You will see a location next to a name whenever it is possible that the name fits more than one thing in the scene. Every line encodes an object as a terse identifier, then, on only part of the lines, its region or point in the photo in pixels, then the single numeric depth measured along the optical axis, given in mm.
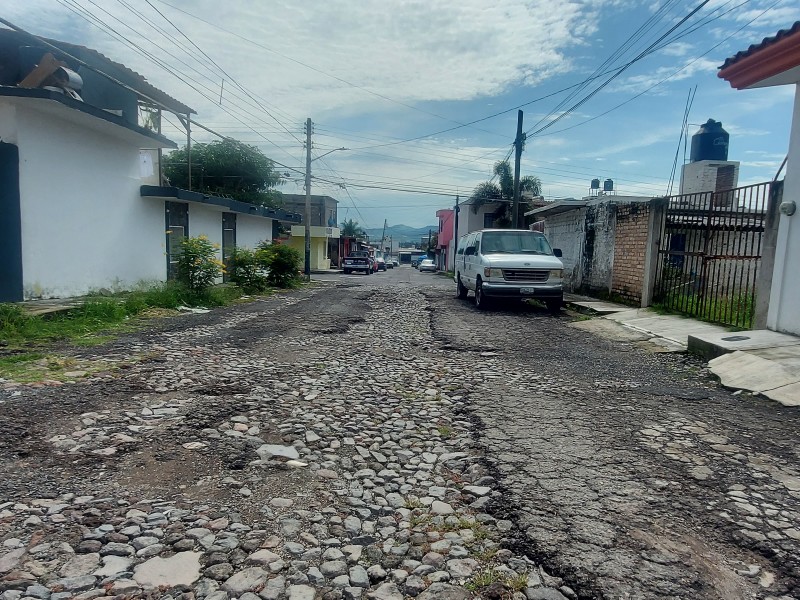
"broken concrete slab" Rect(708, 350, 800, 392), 5179
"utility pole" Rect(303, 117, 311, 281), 29516
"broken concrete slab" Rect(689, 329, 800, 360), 6410
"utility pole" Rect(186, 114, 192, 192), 16109
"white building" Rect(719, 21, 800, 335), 6648
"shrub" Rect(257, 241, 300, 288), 19203
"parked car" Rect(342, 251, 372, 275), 42219
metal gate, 8453
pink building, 53900
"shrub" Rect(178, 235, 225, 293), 12383
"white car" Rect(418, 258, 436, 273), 59666
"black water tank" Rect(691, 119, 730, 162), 16531
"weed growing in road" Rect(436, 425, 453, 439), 3957
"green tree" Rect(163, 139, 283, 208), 31656
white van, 11648
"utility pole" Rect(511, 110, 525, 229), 21672
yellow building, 42156
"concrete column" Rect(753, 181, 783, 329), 7262
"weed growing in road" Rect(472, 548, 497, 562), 2414
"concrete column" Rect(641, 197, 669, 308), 10906
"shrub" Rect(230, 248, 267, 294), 16531
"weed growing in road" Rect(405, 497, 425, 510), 2891
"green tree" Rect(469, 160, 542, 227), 35562
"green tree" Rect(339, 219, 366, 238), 81325
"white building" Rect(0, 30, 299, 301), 9609
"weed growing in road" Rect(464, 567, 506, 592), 2211
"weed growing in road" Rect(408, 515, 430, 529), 2717
